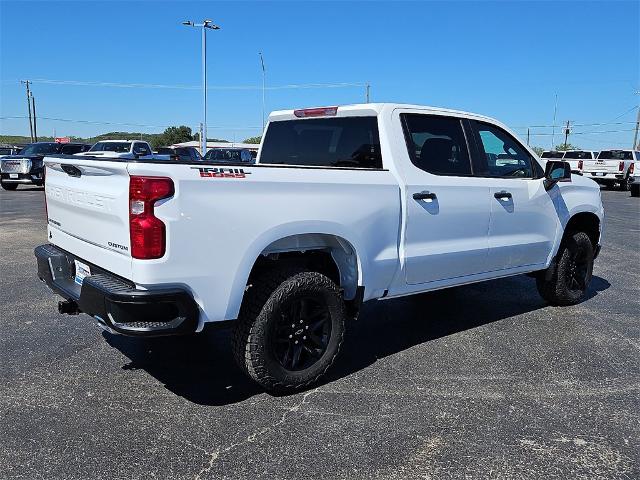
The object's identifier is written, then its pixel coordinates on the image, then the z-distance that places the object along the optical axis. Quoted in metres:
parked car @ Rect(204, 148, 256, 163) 24.39
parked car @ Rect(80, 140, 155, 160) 22.00
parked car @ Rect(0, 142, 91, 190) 19.92
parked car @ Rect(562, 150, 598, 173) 31.67
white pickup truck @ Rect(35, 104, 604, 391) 3.08
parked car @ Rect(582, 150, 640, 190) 28.27
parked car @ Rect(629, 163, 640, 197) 23.69
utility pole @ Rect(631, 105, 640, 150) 53.75
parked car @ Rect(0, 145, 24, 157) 32.04
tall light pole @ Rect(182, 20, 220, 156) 33.97
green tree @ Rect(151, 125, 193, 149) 89.03
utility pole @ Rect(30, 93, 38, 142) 62.35
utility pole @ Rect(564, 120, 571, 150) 66.69
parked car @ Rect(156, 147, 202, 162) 27.06
